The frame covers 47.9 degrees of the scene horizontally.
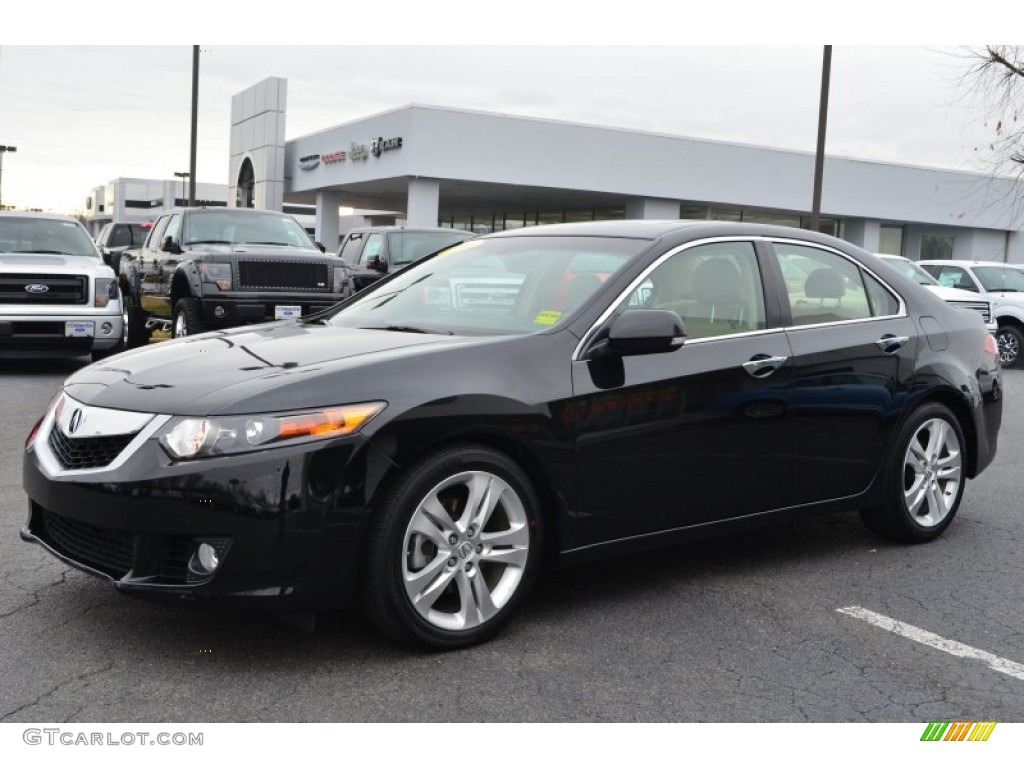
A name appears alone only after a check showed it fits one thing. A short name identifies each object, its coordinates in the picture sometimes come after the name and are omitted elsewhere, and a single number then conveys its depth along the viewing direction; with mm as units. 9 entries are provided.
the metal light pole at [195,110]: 30844
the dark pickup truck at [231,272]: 12844
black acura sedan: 3801
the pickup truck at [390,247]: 17109
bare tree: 24172
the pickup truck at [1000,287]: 18734
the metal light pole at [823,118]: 19766
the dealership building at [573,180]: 39531
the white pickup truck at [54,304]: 12648
